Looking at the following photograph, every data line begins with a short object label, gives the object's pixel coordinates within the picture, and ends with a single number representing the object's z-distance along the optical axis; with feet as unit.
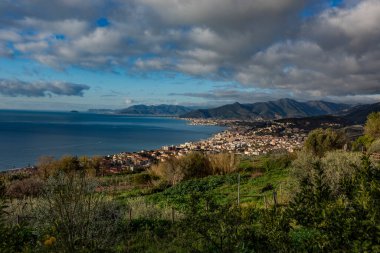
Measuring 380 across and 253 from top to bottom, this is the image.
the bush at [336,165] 44.50
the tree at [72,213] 17.83
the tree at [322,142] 94.43
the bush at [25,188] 66.94
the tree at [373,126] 110.83
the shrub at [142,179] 87.43
